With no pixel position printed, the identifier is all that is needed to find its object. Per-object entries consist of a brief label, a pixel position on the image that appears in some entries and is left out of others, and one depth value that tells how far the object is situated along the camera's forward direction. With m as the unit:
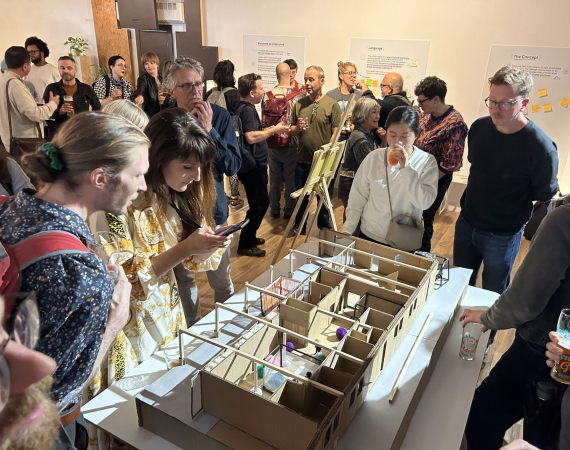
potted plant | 6.26
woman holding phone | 1.44
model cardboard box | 1.08
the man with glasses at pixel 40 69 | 4.78
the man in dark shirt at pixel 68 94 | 4.20
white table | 1.17
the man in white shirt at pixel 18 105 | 3.67
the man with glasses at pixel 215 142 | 2.24
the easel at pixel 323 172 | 2.43
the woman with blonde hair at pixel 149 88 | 4.67
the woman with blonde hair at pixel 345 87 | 4.57
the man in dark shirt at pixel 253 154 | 3.62
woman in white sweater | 2.19
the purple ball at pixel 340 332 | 1.59
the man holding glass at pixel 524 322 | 1.20
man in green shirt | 4.03
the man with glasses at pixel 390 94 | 3.85
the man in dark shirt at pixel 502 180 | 2.07
